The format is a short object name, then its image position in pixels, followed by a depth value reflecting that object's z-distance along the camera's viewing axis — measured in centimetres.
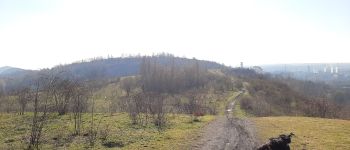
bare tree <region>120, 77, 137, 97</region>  14954
